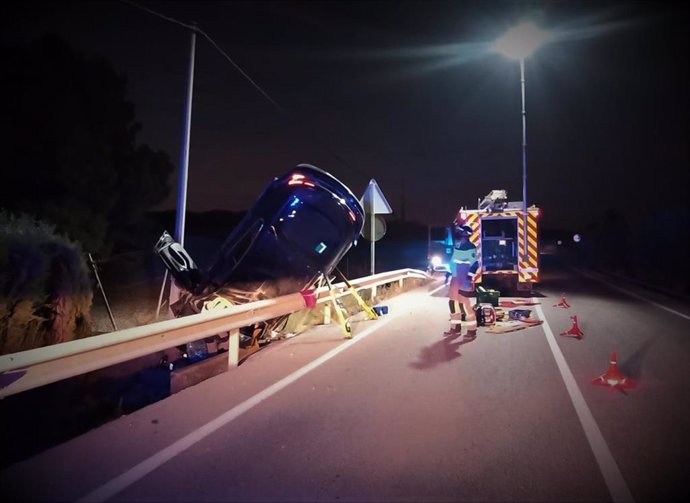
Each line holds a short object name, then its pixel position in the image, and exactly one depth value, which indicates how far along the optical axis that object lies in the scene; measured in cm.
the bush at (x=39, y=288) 660
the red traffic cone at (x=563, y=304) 1266
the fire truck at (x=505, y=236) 1487
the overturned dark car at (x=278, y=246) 623
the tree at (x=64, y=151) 1869
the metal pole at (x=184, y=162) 1045
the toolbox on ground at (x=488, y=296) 1194
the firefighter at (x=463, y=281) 859
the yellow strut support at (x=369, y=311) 1009
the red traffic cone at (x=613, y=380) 541
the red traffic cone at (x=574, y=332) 845
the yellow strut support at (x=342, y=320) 830
